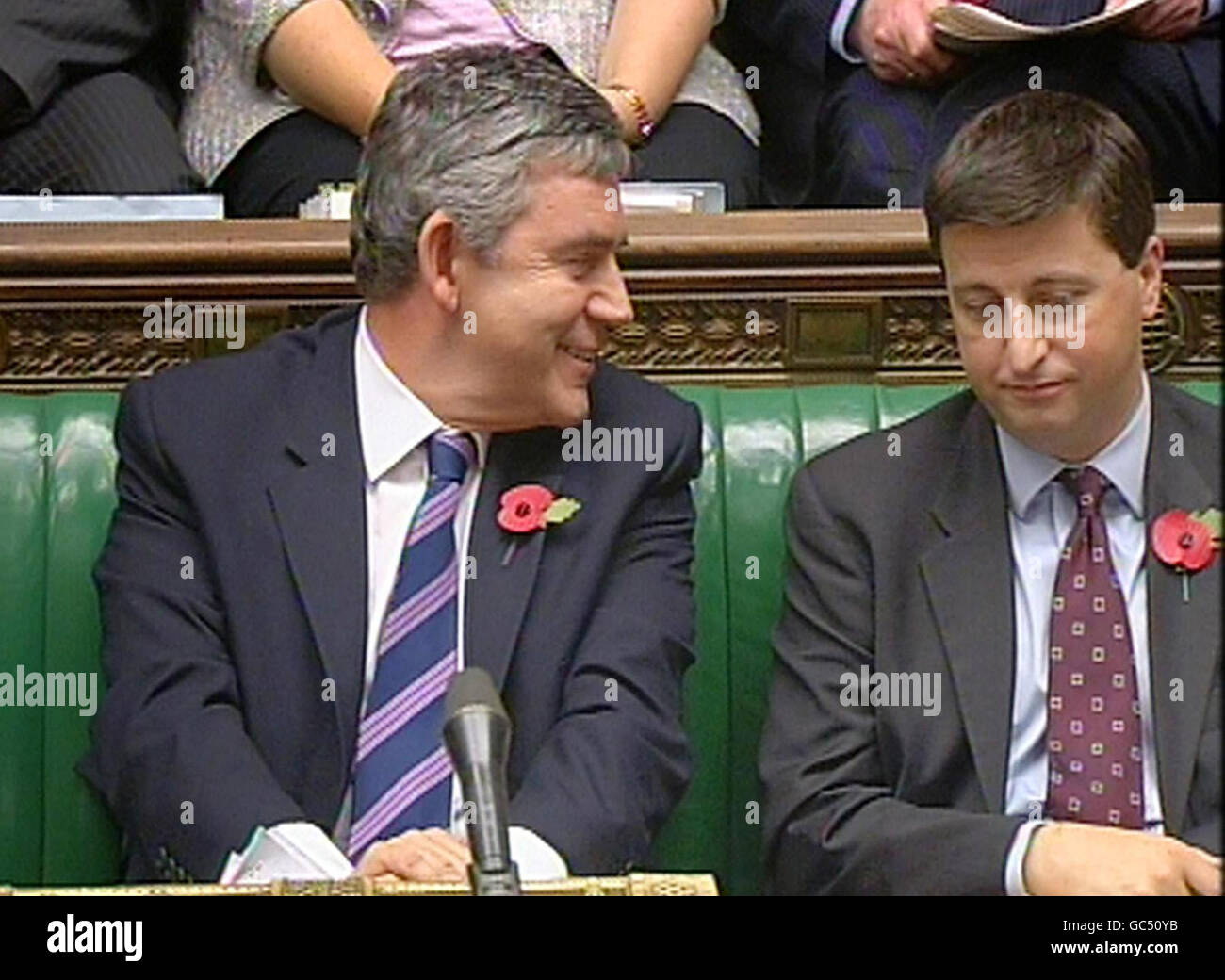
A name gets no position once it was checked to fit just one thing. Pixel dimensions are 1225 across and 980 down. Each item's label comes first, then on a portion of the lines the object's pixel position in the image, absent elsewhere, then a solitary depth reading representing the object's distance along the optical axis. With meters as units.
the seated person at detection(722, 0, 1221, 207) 6.46
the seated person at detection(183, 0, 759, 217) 6.36
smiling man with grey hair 5.16
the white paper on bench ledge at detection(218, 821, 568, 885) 4.84
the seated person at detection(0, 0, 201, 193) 6.39
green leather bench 5.57
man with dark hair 5.04
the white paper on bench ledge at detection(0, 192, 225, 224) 5.89
